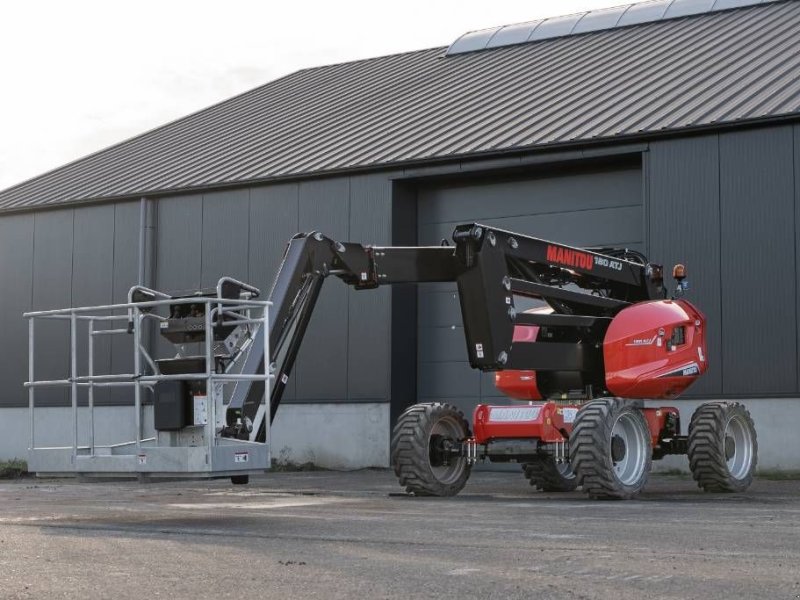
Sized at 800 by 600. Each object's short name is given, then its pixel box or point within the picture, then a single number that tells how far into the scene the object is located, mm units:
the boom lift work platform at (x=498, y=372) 12320
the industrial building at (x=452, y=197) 21766
